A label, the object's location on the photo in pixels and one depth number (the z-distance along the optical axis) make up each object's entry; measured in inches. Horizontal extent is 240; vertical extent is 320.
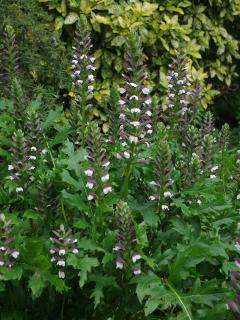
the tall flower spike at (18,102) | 151.9
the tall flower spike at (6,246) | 116.2
